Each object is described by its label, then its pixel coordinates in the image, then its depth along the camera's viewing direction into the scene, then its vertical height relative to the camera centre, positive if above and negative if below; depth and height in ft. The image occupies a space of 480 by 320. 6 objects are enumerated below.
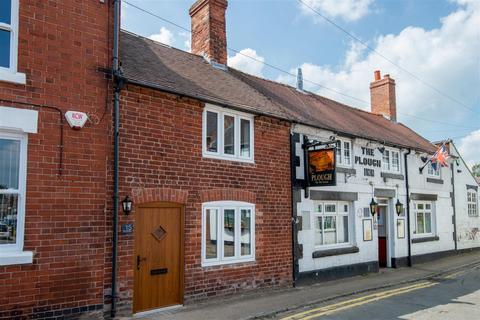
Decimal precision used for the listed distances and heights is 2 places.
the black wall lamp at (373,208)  47.42 -0.54
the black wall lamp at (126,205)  25.91 +0.00
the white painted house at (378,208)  39.68 -0.61
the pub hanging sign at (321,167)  36.73 +3.35
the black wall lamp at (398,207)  52.08 -0.49
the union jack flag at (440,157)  56.65 +6.43
